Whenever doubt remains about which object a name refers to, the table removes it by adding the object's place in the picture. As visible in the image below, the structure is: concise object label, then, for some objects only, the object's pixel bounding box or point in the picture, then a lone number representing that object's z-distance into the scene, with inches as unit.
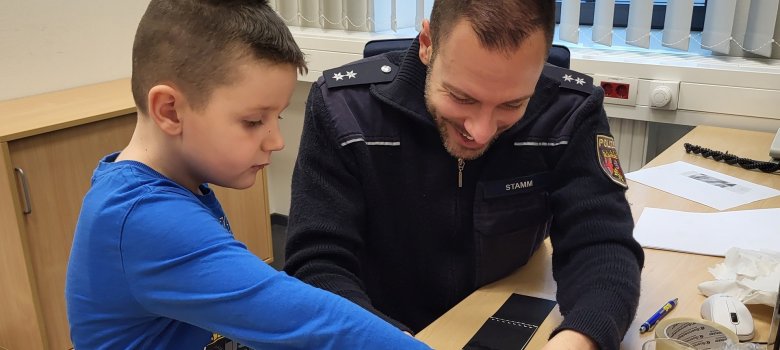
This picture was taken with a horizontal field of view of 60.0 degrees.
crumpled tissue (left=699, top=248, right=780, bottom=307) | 44.2
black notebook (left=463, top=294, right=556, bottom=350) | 40.4
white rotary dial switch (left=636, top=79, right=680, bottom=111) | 83.9
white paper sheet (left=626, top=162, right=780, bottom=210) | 64.5
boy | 29.1
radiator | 90.3
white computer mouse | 41.3
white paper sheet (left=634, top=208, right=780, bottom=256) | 54.2
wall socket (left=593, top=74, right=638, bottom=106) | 86.7
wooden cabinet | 80.1
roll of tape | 38.2
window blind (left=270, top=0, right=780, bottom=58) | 82.7
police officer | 42.6
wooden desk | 41.7
